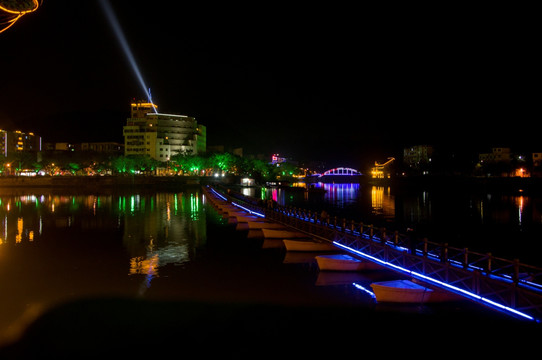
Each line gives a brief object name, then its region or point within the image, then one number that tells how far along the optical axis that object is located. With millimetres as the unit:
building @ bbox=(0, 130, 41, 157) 148425
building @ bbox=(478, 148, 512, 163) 142125
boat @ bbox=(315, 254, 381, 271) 18391
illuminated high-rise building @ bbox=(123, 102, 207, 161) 131750
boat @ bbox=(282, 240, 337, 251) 22584
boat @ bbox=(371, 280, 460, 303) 13891
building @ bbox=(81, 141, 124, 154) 157750
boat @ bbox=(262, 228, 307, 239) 25944
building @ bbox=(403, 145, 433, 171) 160625
